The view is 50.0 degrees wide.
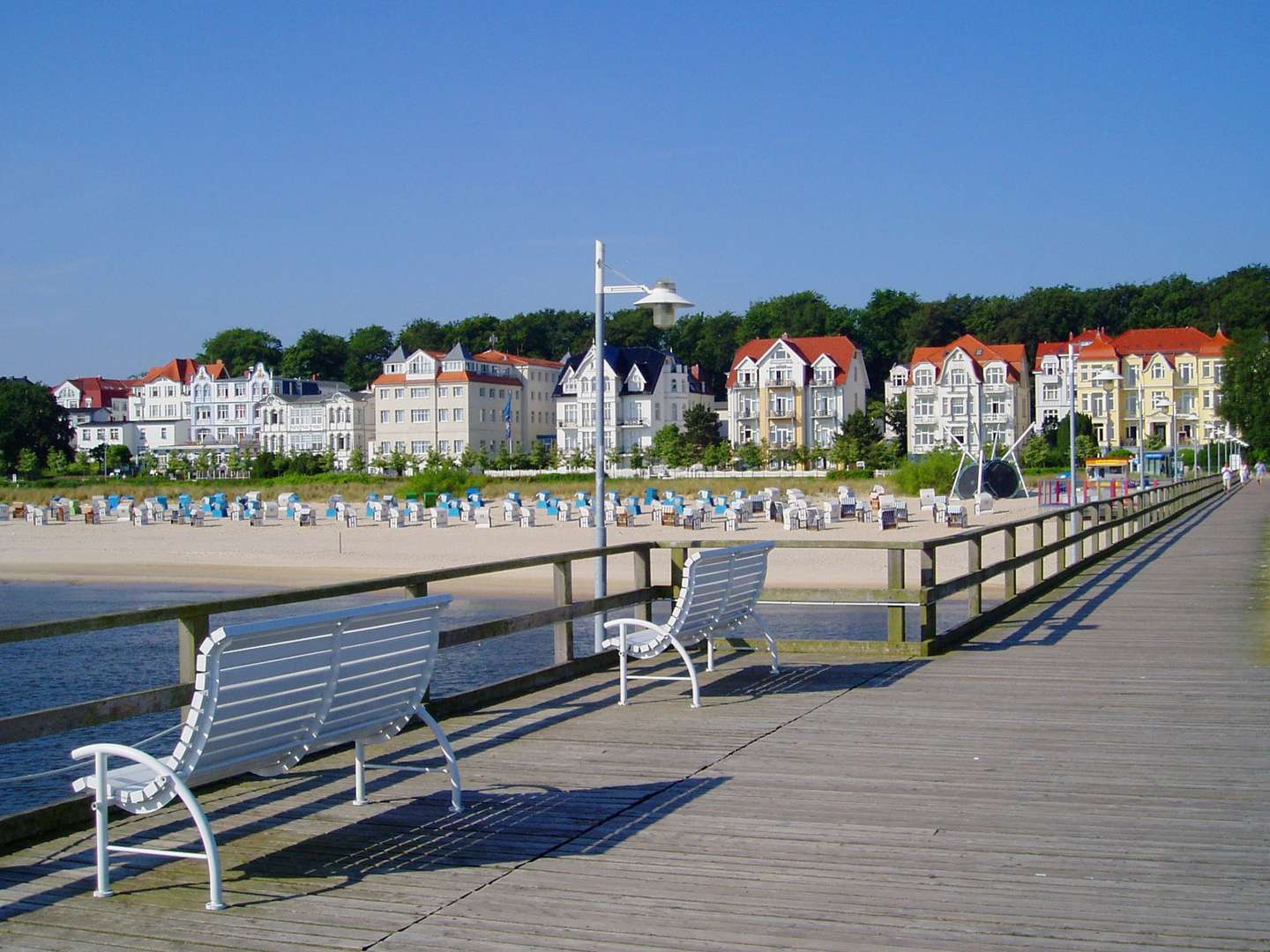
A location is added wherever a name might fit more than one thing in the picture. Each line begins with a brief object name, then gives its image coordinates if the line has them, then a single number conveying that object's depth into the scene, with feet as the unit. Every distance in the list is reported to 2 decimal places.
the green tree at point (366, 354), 482.69
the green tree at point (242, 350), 487.61
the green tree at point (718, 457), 306.96
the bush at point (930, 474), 204.33
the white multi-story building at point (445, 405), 349.61
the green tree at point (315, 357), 469.98
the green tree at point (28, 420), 375.66
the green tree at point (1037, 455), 291.17
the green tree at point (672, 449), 312.71
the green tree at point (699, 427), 320.09
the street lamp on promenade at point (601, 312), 35.14
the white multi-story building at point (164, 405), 440.04
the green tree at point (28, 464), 360.28
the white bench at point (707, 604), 26.68
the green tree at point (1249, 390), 306.76
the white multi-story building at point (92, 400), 479.82
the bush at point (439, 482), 239.09
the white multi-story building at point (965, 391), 342.03
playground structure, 191.93
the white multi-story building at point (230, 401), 407.03
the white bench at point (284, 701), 14.78
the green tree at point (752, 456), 305.94
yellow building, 354.95
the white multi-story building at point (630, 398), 352.90
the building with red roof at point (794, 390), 343.05
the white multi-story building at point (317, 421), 384.06
